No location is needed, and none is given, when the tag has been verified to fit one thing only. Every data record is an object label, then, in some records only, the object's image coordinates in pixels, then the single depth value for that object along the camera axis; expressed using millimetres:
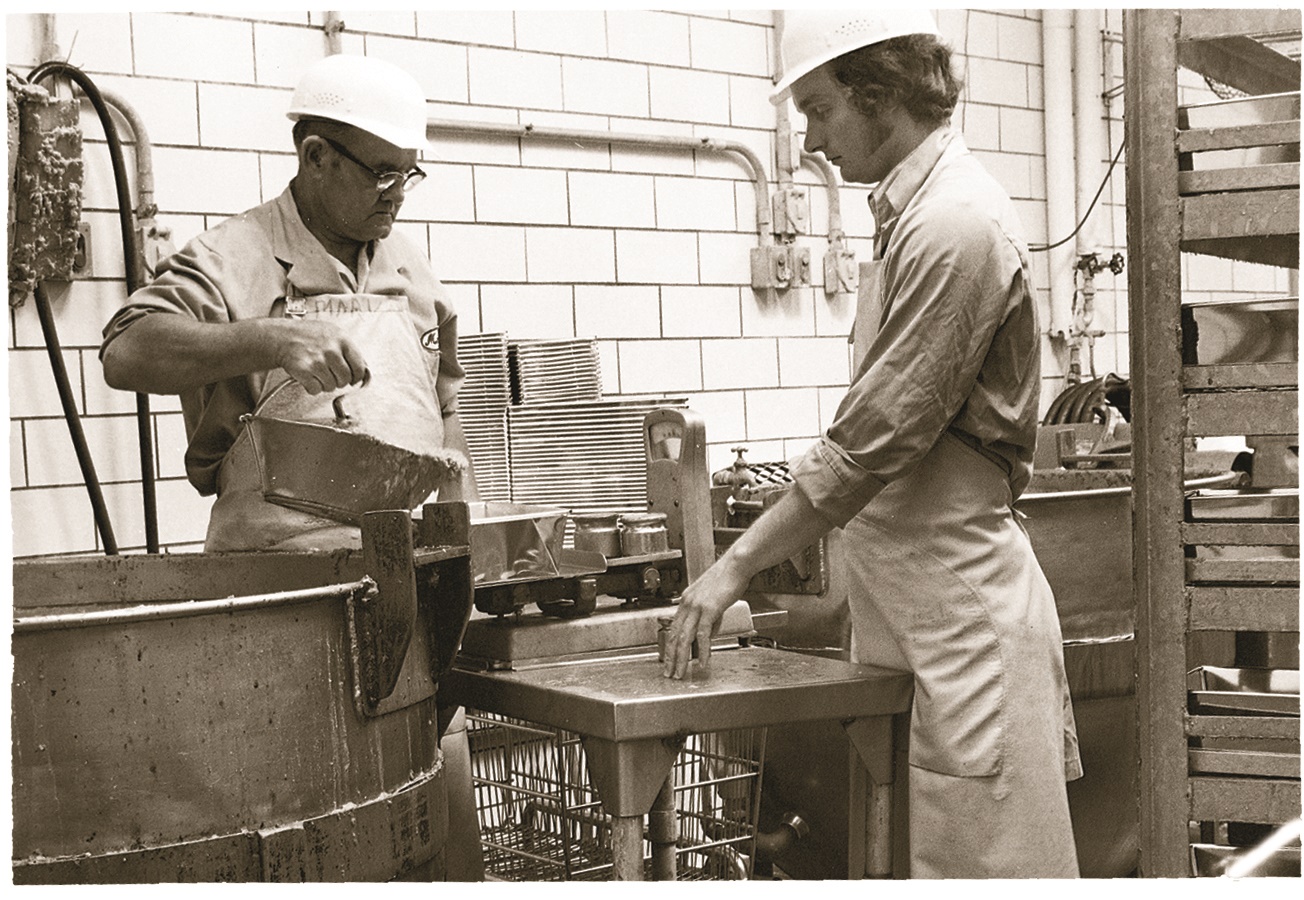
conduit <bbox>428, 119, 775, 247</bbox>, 4066
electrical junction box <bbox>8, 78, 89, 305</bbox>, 3139
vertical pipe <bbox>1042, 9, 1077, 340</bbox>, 5480
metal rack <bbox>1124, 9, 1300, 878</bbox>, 1925
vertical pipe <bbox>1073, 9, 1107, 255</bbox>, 5543
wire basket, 2453
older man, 2307
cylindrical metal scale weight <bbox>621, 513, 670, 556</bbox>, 2348
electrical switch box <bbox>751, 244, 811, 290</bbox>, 4711
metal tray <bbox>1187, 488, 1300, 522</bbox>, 2012
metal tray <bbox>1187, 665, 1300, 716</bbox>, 2037
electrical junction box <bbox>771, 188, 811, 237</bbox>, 4734
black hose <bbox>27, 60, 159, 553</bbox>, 3223
